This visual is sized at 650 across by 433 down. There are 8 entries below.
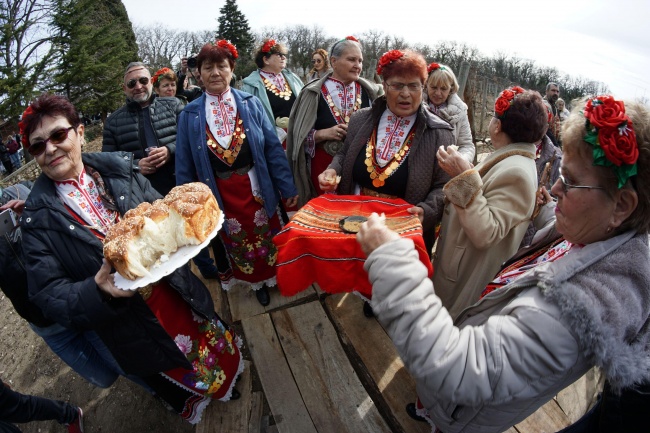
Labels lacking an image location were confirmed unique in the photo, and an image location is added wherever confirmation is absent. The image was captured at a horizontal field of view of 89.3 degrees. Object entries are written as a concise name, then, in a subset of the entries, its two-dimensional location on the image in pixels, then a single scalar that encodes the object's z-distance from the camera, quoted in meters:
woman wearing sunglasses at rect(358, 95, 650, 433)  0.98
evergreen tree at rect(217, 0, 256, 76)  39.47
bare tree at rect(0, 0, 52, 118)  16.11
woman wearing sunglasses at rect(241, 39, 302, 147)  4.24
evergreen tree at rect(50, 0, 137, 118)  19.47
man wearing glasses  3.38
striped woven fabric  1.81
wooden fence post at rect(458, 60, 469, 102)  6.47
